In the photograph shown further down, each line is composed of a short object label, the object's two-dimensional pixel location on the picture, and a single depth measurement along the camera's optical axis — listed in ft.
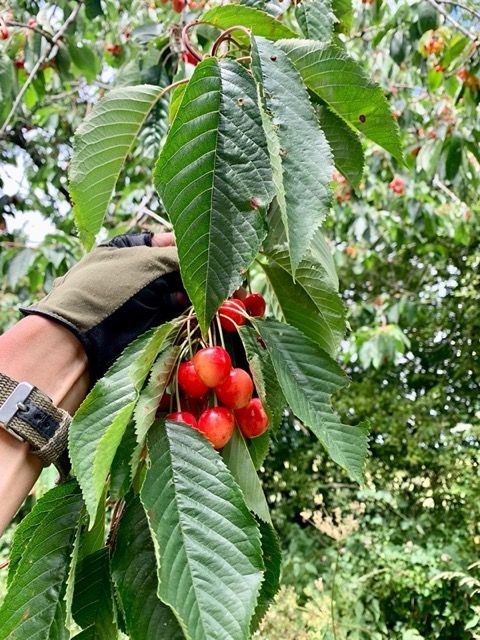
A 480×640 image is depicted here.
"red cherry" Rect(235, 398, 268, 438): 1.74
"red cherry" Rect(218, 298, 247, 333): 1.79
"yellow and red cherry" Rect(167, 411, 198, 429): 1.58
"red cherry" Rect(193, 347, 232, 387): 1.59
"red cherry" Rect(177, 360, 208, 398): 1.64
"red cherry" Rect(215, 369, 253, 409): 1.65
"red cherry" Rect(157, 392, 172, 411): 1.73
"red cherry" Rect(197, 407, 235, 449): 1.59
